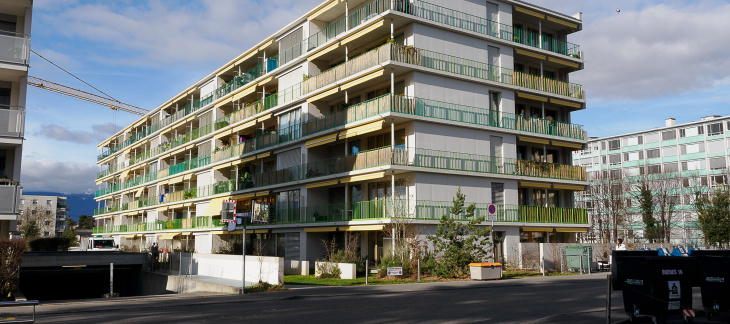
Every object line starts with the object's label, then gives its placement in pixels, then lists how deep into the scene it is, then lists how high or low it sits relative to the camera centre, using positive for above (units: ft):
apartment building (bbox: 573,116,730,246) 246.27 +35.25
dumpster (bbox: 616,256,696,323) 34.68 -2.92
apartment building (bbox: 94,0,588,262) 106.42 +22.57
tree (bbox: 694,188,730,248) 181.27 +4.69
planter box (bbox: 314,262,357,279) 88.48 -4.97
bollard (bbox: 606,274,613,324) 34.12 -3.77
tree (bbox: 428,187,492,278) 86.02 -1.40
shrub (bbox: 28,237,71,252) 143.13 -1.48
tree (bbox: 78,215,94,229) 538.88 +14.15
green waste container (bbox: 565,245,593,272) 99.66 -3.51
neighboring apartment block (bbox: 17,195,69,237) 312.71 +16.79
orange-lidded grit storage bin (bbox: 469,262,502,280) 81.10 -4.71
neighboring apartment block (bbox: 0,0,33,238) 68.18 +16.02
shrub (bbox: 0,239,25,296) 63.57 -2.75
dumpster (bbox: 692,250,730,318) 36.22 -2.74
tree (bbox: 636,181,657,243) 211.78 +8.71
